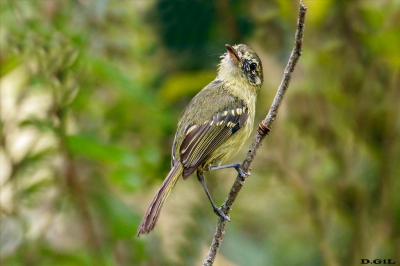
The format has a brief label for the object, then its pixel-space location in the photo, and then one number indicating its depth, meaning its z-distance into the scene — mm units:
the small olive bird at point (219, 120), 5832
